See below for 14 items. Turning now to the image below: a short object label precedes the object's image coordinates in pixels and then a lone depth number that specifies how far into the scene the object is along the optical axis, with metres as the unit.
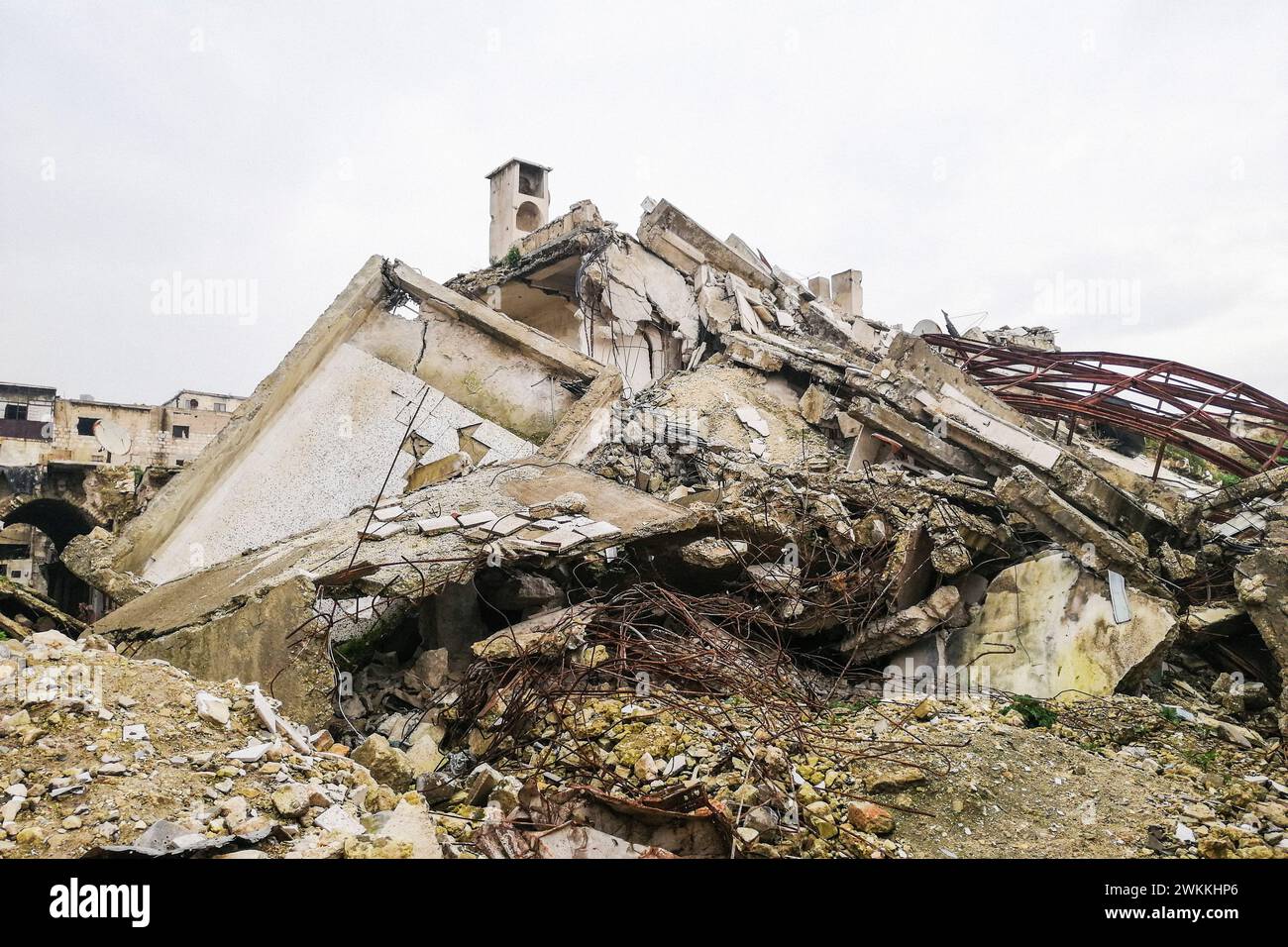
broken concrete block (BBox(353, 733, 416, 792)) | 3.17
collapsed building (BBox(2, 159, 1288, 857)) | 3.62
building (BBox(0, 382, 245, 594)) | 16.59
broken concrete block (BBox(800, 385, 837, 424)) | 7.53
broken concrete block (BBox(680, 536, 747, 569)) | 4.64
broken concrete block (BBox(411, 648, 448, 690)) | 4.14
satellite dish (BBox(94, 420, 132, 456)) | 22.03
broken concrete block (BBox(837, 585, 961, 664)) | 4.86
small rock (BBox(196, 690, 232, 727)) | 2.86
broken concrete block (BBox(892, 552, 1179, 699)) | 4.40
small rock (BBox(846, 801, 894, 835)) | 3.04
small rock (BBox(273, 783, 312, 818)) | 2.33
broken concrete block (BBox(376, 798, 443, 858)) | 2.29
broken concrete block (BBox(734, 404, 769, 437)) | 7.43
